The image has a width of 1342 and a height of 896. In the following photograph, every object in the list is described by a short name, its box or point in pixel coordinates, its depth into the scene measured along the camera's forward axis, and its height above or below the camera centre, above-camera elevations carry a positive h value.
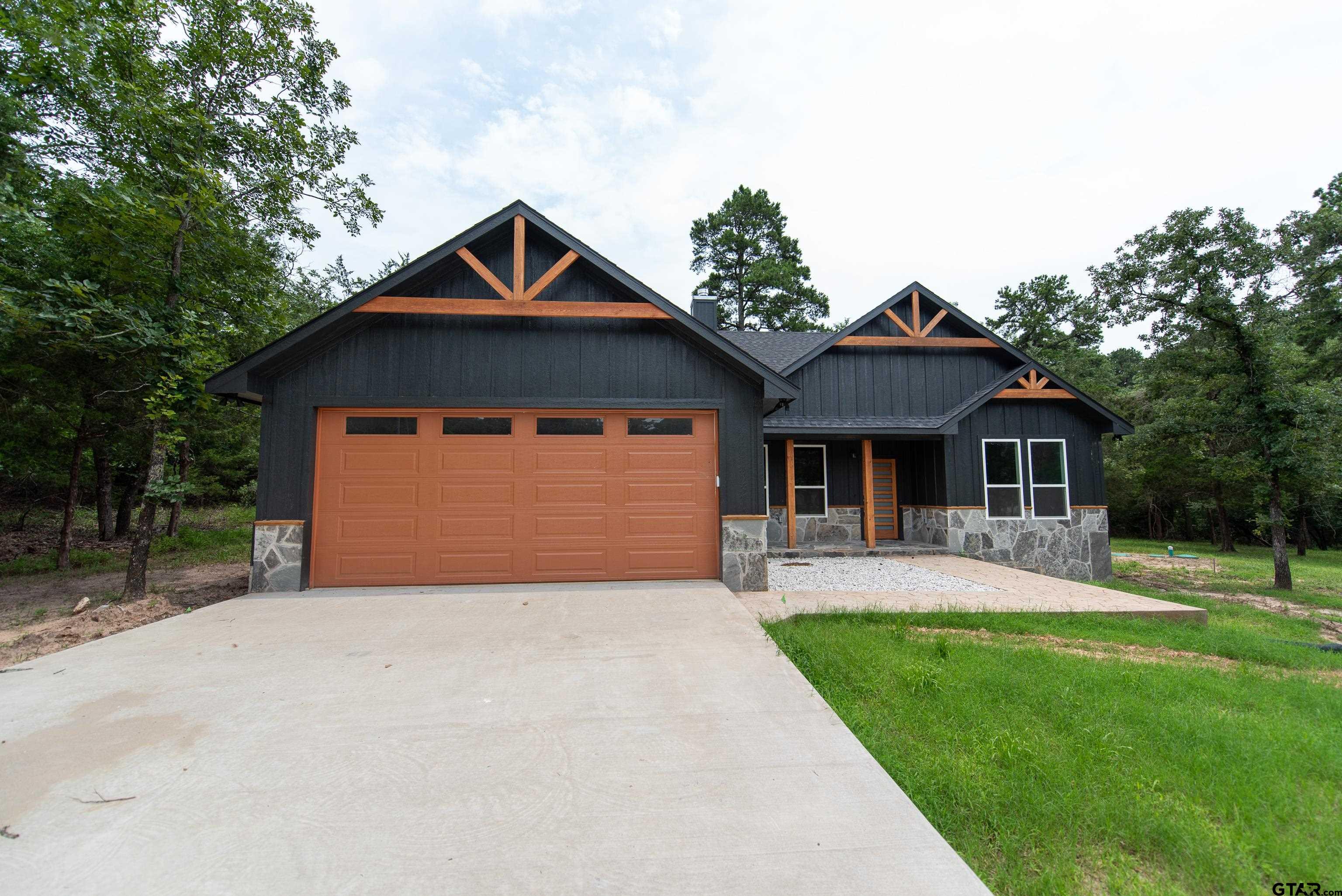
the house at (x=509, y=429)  6.61 +0.78
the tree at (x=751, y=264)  26.77 +11.81
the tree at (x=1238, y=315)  10.54 +3.53
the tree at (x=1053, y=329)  25.97 +8.58
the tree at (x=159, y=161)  6.16 +4.33
